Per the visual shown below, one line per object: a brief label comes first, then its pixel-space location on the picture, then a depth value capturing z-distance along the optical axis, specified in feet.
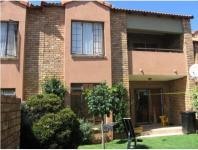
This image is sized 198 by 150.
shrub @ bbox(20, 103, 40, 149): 22.36
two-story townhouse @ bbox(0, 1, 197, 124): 31.33
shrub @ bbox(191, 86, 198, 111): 26.99
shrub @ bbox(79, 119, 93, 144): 29.61
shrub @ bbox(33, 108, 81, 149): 23.93
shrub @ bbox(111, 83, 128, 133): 30.58
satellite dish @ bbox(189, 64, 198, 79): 34.59
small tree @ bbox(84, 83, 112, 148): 27.10
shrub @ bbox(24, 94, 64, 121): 25.65
